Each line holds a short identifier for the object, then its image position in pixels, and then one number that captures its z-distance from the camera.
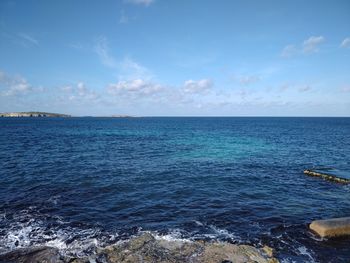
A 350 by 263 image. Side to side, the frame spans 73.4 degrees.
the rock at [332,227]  15.84
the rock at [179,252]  12.72
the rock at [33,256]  12.88
